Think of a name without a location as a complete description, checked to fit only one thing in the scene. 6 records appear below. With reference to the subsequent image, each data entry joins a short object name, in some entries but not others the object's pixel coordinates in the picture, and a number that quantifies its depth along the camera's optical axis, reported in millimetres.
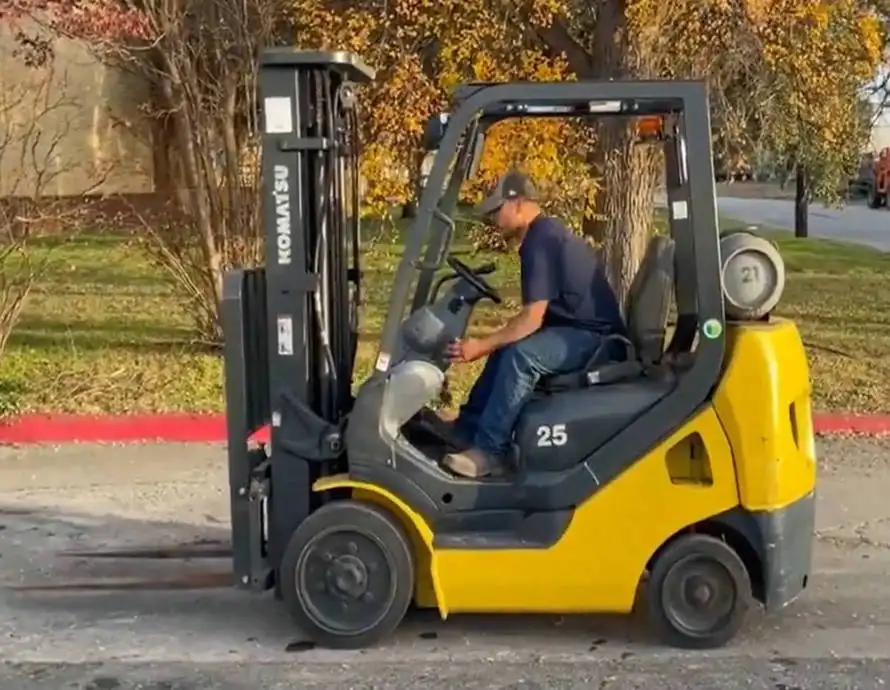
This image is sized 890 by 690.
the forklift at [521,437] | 5801
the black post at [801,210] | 27744
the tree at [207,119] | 12539
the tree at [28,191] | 11758
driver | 5973
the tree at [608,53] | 12227
